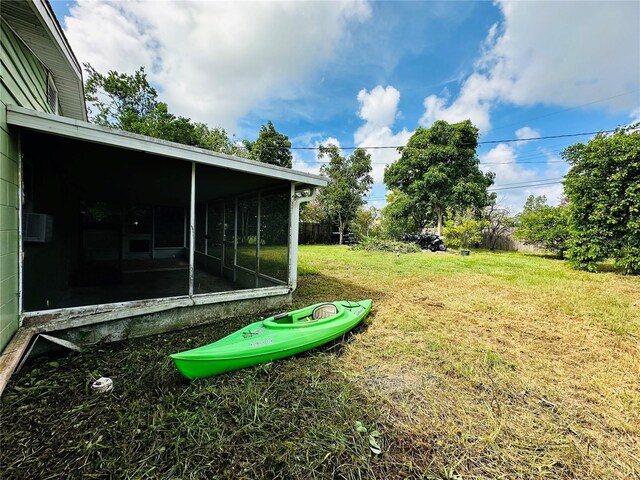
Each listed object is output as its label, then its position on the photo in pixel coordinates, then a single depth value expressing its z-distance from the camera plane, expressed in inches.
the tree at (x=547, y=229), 431.8
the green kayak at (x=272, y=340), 86.2
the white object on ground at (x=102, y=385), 81.0
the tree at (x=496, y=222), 650.2
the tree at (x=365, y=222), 682.2
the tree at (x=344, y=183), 675.4
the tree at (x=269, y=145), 682.2
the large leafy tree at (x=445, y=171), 612.1
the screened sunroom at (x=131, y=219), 106.0
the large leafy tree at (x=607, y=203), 276.2
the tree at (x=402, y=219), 671.1
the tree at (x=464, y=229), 554.3
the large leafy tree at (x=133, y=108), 604.4
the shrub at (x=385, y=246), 525.2
